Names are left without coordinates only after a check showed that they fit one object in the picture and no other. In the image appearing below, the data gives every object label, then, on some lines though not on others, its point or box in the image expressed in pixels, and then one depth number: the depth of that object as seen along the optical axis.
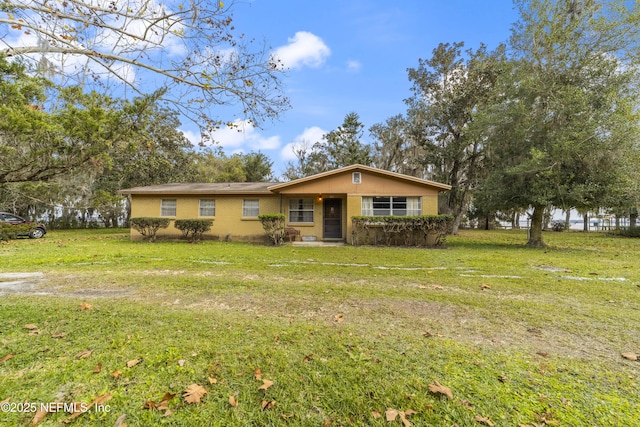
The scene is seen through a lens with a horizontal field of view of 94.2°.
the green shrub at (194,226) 13.73
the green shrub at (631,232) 19.86
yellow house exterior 14.10
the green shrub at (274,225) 13.02
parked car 15.09
